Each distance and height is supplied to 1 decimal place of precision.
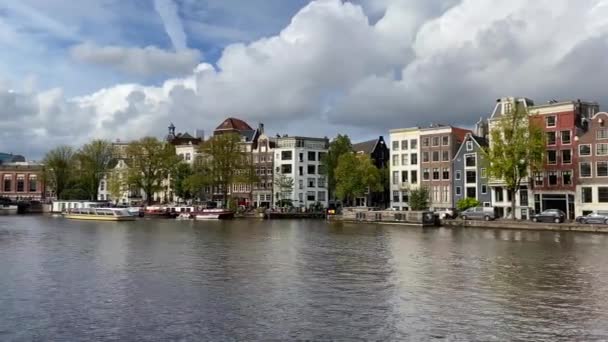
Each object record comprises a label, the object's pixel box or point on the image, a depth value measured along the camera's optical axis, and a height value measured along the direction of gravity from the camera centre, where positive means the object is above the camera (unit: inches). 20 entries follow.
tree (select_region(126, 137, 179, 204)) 4852.4 +354.8
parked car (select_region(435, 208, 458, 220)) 3587.6 -47.2
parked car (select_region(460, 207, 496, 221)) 3270.2 -43.1
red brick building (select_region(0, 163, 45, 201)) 6845.5 +242.8
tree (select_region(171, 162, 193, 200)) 5084.2 +247.5
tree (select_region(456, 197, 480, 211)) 3607.3 +16.7
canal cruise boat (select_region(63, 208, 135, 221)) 3933.6 -56.2
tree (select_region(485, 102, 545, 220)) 3063.5 +282.0
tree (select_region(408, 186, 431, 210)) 3789.4 +42.0
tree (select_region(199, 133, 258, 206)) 4534.9 +316.0
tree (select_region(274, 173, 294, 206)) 4717.0 +150.7
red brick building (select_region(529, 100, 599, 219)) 3243.1 +283.3
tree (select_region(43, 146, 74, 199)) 5654.5 +330.1
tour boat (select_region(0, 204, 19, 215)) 5545.3 -19.6
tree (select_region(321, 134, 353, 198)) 4559.5 +404.1
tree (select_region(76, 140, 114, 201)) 5339.6 +380.2
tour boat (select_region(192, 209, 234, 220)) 4111.7 -55.3
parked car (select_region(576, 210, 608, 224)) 2723.7 -53.8
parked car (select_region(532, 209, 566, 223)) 2925.7 -48.5
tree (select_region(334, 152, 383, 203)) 4057.6 +203.8
